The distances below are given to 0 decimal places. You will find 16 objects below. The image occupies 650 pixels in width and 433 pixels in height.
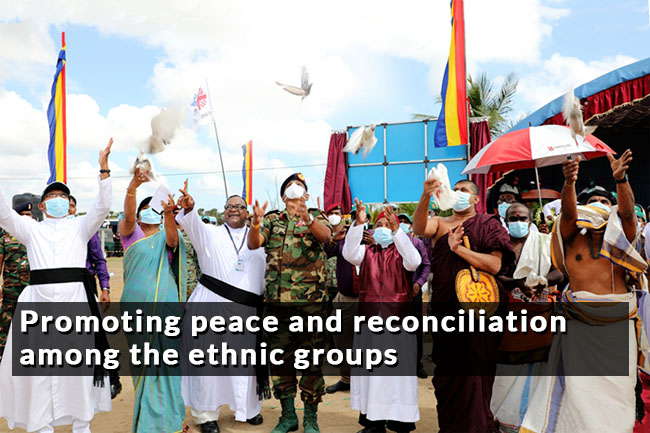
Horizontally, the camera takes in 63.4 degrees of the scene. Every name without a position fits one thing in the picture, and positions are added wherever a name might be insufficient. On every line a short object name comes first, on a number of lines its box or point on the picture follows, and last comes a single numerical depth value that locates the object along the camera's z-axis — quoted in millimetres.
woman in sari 4277
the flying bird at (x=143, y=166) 4160
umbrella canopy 5098
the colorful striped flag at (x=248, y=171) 16172
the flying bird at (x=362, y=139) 5820
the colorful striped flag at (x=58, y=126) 9797
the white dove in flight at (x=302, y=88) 5328
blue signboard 9070
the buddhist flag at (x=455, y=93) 8508
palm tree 20609
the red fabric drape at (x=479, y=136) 8703
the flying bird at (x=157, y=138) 4270
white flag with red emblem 7956
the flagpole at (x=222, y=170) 6814
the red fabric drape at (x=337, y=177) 9709
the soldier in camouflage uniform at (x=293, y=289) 4555
